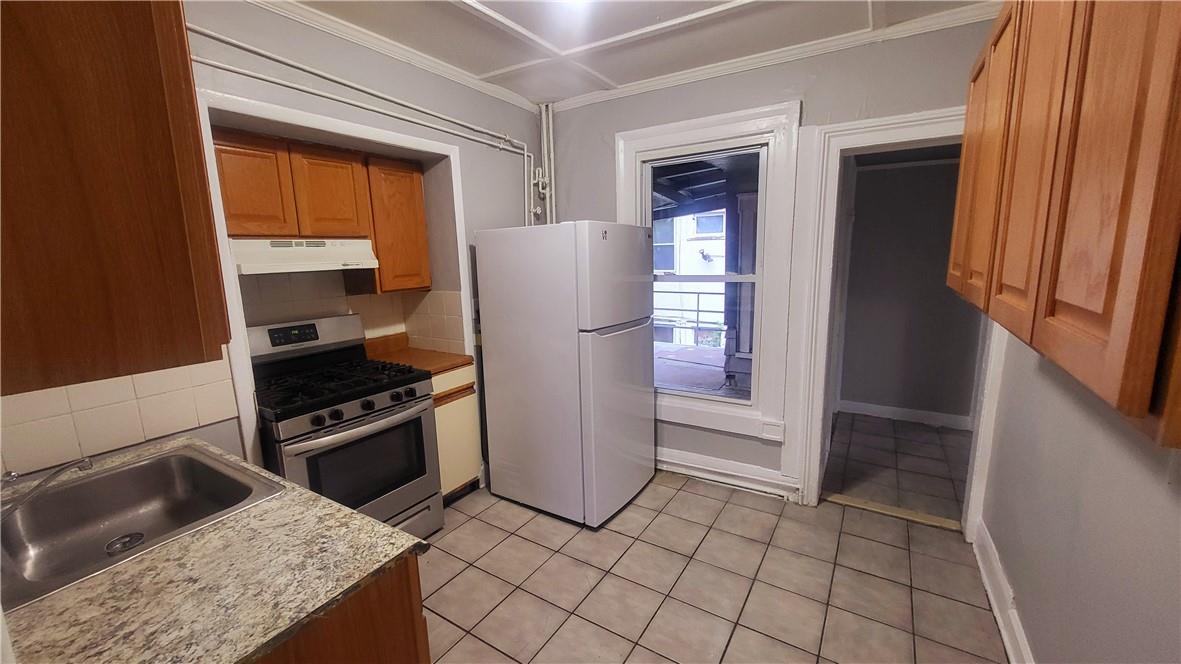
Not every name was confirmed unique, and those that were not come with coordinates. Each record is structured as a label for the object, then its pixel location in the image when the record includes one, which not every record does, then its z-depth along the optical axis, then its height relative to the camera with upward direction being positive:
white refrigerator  2.25 -0.50
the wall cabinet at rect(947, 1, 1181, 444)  0.55 +0.11
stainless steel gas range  1.84 -0.66
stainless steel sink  1.10 -0.64
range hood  1.83 +0.08
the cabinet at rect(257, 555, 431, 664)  0.84 -0.72
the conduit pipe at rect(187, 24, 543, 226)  1.66 +0.78
